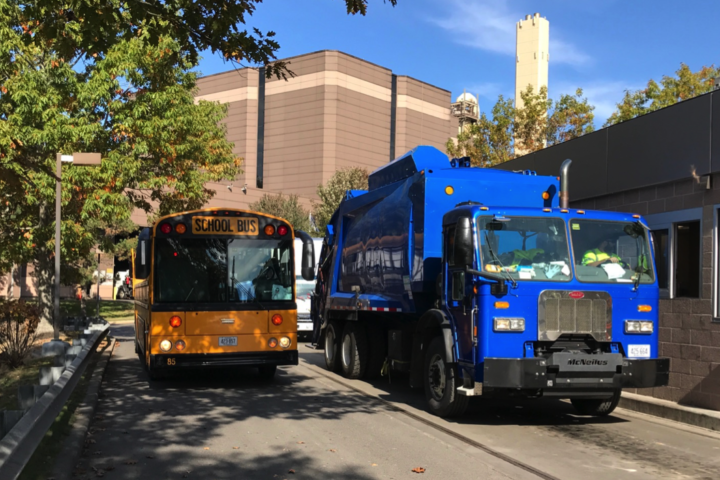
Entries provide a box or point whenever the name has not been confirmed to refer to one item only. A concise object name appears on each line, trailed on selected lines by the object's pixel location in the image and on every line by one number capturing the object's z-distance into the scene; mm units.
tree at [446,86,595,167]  31031
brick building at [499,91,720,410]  10297
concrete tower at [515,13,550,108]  64875
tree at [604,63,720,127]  33375
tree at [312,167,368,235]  54625
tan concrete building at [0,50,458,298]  87812
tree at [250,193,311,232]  61375
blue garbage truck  8547
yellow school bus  11805
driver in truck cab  9031
